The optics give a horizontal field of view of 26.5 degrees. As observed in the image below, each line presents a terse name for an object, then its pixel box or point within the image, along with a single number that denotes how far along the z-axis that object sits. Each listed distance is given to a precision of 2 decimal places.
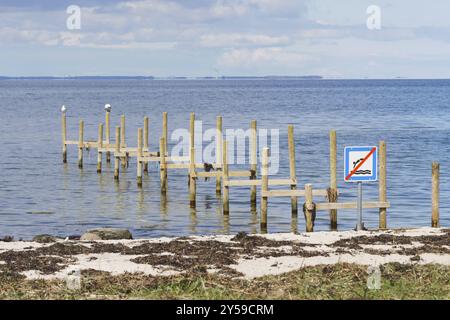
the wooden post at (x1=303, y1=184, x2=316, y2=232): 23.14
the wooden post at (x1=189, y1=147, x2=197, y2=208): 32.53
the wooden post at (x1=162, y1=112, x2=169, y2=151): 38.93
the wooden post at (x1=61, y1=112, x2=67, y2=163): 49.71
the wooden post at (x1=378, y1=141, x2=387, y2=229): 23.16
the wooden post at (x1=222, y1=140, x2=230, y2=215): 28.95
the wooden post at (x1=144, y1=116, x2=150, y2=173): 43.78
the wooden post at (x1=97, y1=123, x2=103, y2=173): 44.97
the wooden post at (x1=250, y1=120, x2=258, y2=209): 31.66
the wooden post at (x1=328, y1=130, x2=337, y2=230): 24.14
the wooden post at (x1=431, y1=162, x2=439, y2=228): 23.38
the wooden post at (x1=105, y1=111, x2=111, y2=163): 46.72
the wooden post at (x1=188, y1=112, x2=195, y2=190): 34.06
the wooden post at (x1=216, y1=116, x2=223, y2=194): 32.87
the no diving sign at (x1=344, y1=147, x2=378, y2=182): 20.48
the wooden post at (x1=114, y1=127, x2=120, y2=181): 42.00
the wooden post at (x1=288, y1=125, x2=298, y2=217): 28.66
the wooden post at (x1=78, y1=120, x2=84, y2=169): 47.12
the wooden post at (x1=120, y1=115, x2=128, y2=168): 43.89
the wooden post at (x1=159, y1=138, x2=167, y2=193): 35.80
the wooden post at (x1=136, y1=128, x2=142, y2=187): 39.47
